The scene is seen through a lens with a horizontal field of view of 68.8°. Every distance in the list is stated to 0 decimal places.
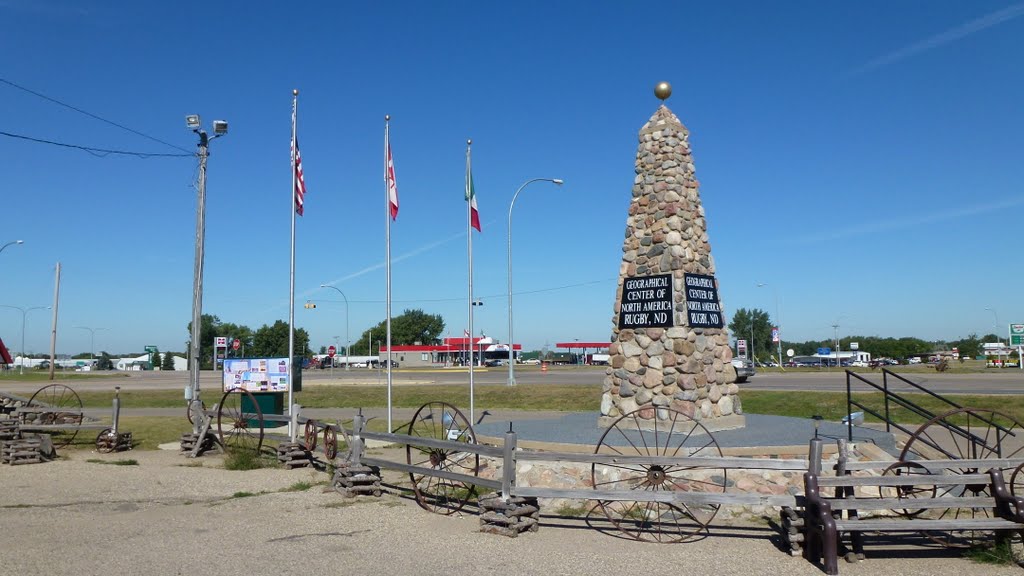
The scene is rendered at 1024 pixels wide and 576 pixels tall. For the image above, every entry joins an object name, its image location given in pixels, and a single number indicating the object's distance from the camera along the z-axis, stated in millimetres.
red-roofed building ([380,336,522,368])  105062
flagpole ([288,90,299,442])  15547
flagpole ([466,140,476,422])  15281
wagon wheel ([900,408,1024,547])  7602
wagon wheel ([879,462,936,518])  8356
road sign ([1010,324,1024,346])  54594
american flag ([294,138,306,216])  15930
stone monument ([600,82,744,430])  12023
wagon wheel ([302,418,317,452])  13445
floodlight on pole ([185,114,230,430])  17516
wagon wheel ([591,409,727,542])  8445
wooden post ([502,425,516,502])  8211
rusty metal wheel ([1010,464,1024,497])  9702
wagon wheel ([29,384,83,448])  16938
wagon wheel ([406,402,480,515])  9820
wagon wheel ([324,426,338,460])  12376
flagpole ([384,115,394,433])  14770
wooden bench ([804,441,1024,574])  6773
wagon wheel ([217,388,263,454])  15016
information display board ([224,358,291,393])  21047
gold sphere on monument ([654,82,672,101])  13016
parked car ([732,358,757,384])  34806
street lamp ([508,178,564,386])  32609
